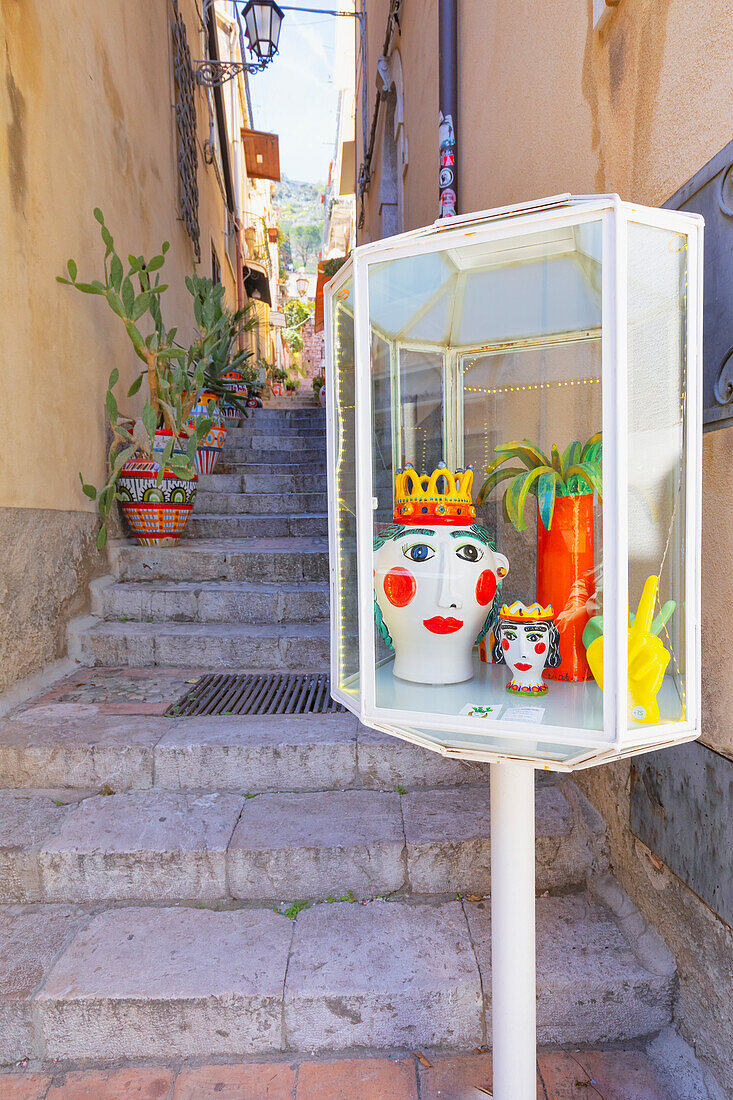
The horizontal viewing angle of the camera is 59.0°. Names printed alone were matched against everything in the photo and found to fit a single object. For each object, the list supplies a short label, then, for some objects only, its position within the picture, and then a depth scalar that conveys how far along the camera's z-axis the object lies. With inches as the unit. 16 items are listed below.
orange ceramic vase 46.9
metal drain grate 94.3
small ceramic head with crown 45.1
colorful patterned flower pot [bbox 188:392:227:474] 181.6
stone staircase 57.6
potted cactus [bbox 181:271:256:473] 182.4
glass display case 38.7
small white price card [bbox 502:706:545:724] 40.7
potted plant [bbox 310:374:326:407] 358.6
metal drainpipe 120.8
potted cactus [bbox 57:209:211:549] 131.6
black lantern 213.9
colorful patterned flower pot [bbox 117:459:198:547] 139.1
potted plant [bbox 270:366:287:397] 526.4
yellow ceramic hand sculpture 38.7
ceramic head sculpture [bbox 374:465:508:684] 46.8
